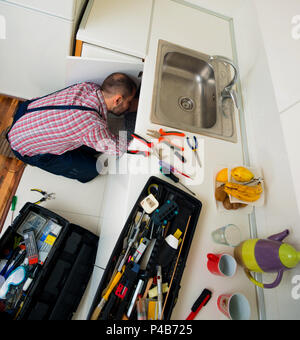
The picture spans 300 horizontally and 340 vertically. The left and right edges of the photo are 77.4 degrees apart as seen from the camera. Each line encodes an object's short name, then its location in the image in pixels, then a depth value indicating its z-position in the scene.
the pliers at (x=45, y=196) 1.29
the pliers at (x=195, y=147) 0.89
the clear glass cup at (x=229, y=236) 0.72
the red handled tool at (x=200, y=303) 0.66
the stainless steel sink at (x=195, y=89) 1.04
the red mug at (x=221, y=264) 0.67
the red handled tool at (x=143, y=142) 0.82
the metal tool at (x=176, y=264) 0.63
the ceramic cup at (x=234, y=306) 0.63
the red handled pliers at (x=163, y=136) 0.86
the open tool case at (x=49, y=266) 0.95
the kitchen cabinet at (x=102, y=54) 1.04
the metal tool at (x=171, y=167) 0.82
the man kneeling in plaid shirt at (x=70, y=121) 0.93
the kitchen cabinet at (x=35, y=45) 0.90
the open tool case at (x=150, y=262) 0.63
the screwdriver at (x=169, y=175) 0.80
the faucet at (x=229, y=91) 0.94
